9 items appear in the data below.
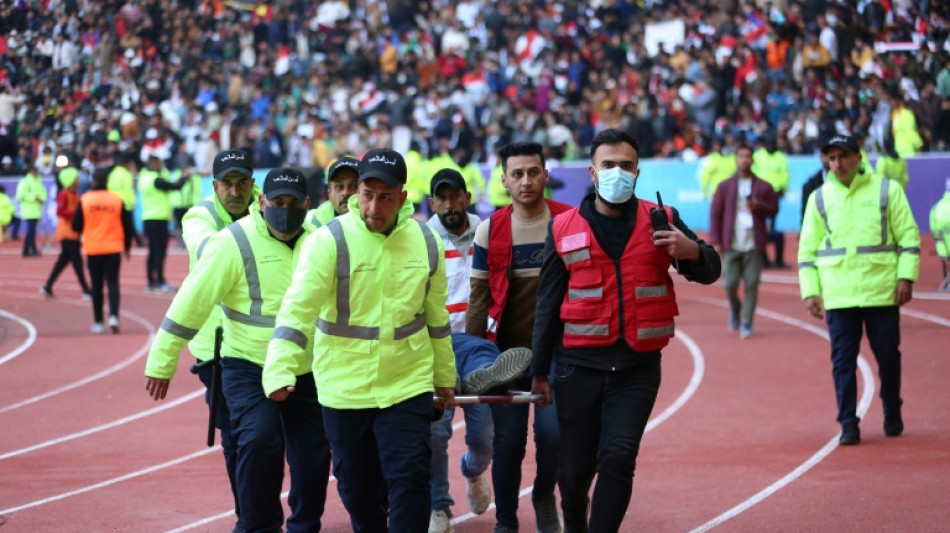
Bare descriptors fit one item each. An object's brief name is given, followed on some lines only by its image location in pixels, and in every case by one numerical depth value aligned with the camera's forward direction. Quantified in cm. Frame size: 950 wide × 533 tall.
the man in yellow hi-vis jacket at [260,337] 1352
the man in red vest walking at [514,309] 1512
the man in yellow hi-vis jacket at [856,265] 1987
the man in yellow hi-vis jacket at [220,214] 1513
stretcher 1302
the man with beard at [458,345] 1535
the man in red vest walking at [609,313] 1261
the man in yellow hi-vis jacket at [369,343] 1235
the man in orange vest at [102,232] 3481
